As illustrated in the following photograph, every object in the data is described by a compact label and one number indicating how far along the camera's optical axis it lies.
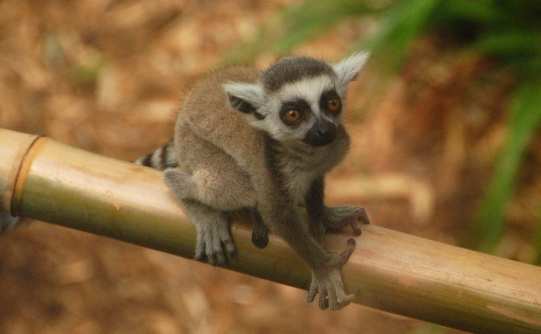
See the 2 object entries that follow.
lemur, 4.07
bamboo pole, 3.59
